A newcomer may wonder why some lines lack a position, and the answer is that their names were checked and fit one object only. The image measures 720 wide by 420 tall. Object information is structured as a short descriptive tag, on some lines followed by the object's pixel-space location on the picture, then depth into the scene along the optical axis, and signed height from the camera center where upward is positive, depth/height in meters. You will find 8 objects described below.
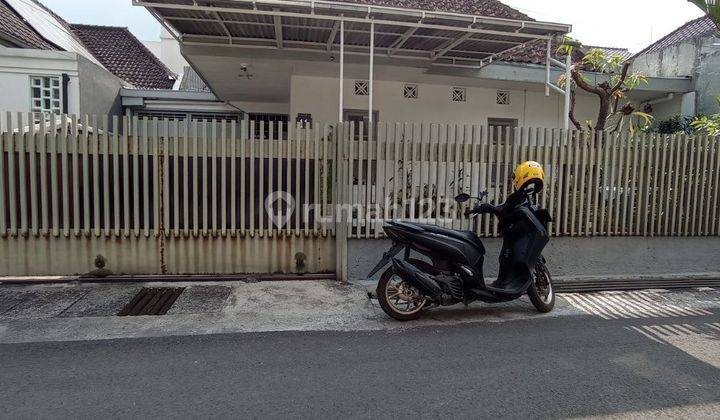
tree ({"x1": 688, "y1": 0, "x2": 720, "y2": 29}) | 6.32 +2.47
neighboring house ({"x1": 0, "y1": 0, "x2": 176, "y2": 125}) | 9.93 +2.30
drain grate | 4.96 -1.32
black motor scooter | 4.78 -0.80
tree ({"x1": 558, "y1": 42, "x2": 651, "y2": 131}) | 8.36 +2.03
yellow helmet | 5.08 +0.14
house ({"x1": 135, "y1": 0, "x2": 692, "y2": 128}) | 6.75 +2.31
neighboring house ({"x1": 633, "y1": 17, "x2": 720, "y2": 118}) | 10.23 +2.94
